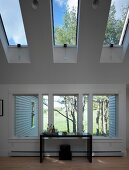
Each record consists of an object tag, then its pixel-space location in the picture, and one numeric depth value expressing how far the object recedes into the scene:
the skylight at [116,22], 3.43
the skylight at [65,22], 3.38
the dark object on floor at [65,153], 4.00
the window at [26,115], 4.55
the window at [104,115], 4.59
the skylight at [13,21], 3.40
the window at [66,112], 4.56
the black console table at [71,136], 3.92
